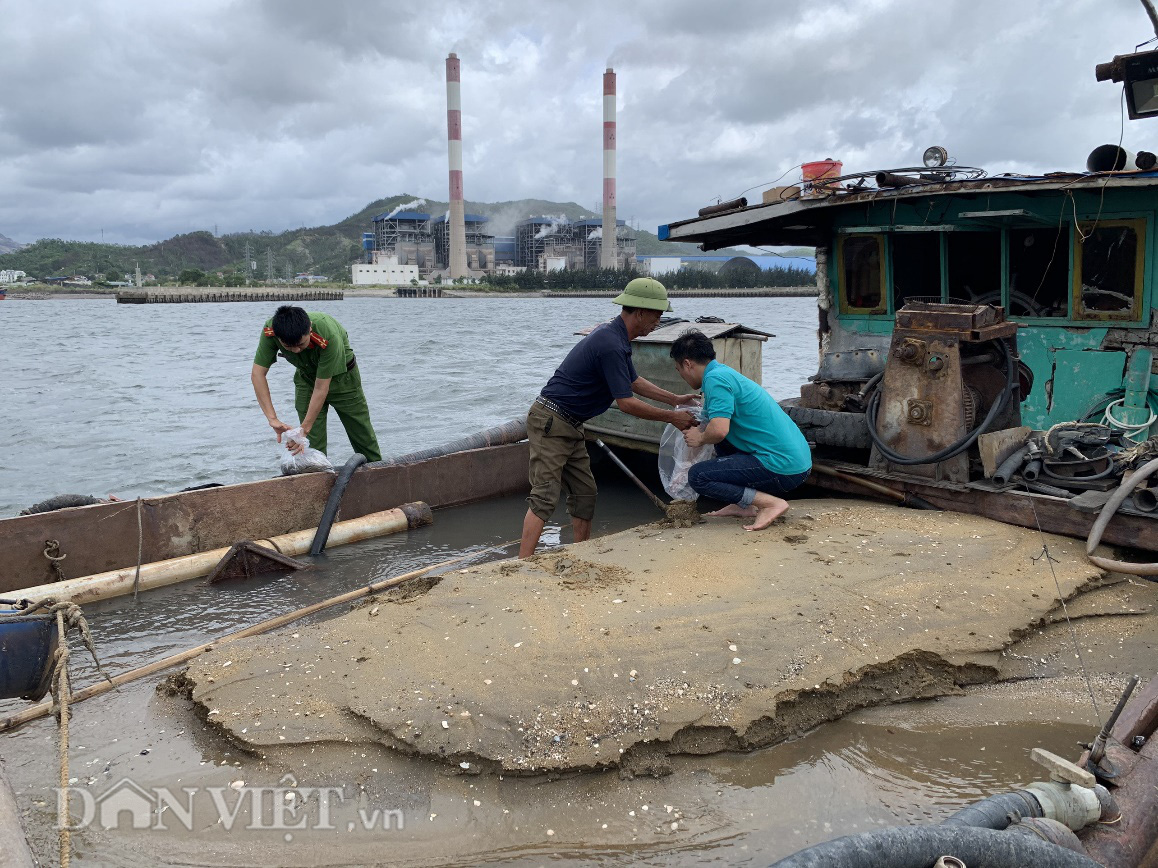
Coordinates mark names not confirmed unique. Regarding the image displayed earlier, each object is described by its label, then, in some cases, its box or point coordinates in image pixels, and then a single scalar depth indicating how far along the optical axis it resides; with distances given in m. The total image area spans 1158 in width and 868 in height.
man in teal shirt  5.66
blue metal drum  3.12
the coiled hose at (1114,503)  5.25
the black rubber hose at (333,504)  7.09
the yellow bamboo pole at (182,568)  5.77
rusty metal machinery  6.06
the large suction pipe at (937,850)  2.09
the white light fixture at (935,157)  8.38
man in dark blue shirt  5.82
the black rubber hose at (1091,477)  5.77
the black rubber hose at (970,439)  6.05
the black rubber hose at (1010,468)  5.97
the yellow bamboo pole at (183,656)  3.92
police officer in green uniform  7.12
